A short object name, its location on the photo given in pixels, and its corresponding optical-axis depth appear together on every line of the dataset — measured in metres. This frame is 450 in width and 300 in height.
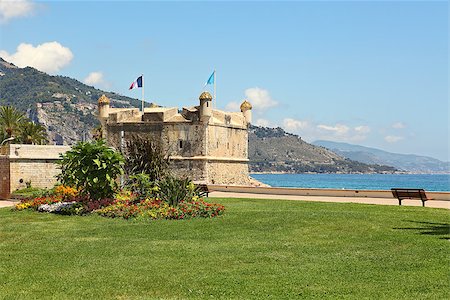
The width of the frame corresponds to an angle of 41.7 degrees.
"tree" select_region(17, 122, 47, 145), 55.08
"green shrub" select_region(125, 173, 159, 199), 21.00
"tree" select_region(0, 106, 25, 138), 52.56
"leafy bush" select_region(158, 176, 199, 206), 19.36
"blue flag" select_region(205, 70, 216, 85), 43.99
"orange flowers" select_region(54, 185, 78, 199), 22.19
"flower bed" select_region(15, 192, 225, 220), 17.81
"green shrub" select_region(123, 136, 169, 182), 23.05
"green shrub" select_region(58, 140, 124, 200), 20.31
